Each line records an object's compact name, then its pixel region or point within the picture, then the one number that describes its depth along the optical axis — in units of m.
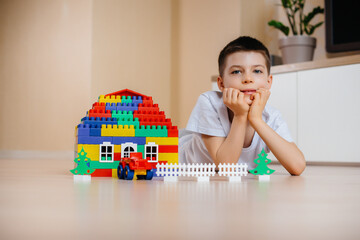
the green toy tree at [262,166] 1.25
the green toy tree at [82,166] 1.10
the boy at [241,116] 1.33
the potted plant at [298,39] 3.11
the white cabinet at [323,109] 2.65
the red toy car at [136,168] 1.06
